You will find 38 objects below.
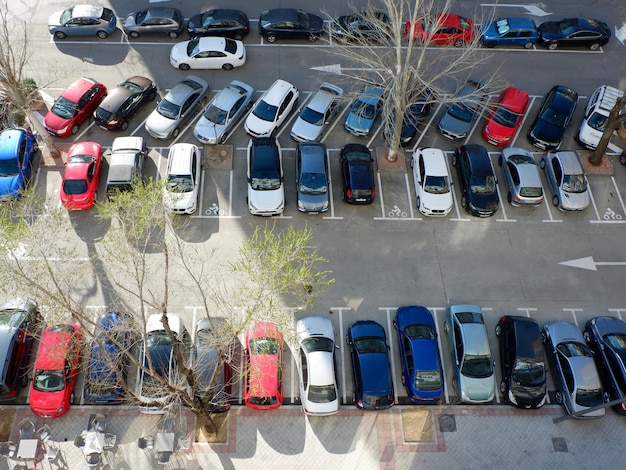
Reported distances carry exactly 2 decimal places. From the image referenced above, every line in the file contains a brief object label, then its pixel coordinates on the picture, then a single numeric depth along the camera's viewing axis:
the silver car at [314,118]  25.12
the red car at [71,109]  24.78
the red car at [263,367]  18.62
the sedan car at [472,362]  19.41
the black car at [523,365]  19.34
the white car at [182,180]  22.45
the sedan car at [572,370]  19.19
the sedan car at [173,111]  24.89
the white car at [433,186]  23.33
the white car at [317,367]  18.69
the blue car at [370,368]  18.84
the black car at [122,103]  24.89
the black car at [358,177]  23.23
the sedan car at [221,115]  24.77
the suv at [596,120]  25.75
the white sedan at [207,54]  27.00
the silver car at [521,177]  23.69
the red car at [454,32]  28.20
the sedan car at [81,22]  27.66
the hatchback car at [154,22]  28.03
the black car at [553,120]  25.59
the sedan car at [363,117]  25.41
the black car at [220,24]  28.11
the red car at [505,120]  25.47
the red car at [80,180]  22.56
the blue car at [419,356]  19.20
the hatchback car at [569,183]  23.81
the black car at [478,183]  23.47
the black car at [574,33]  28.80
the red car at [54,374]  18.45
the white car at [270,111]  25.05
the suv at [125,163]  22.86
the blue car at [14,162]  22.58
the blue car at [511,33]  28.81
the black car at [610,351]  19.55
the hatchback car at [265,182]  22.73
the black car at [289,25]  28.22
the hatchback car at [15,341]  18.70
